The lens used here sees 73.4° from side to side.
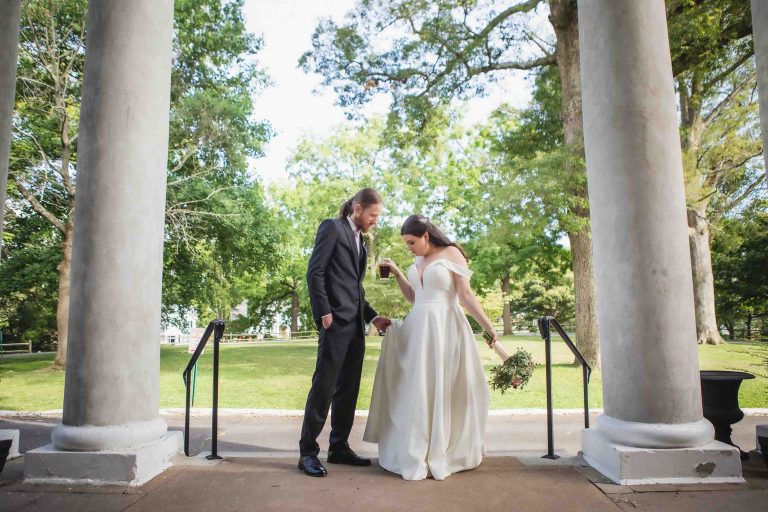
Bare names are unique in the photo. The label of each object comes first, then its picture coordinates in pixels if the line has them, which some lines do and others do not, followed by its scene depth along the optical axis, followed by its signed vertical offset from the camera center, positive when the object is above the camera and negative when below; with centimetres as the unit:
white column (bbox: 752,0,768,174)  363 +186
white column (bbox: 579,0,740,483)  351 +45
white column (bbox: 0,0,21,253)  423 +204
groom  387 -2
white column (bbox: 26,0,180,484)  349 +39
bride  375 -44
